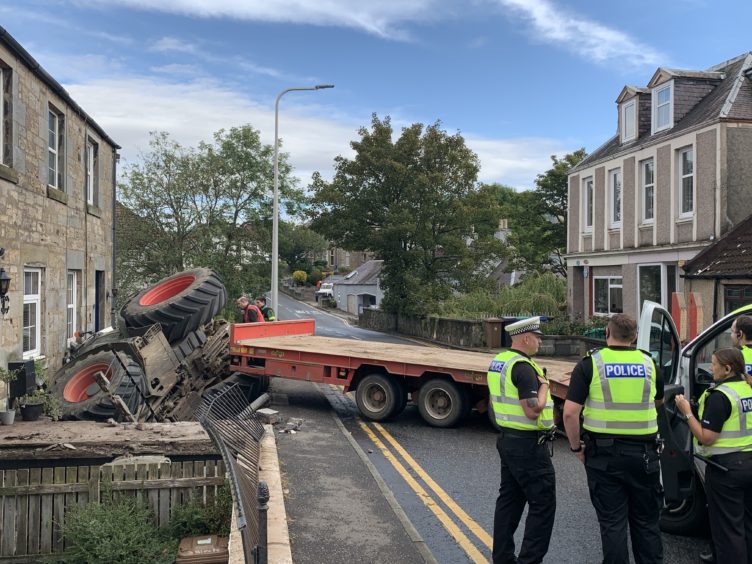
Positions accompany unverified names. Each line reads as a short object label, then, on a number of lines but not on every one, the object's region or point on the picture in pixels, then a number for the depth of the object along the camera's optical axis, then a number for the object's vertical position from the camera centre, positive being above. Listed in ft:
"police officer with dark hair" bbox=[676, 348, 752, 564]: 14.55 -3.43
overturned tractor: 30.73 -3.66
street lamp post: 66.54 +6.24
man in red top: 44.57 -1.53
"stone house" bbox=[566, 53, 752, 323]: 54.08 +10.17
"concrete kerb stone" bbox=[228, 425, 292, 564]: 14.91 -5.98
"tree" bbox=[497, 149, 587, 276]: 122.11 +14.08
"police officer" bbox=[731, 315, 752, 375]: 15.99 -1.03
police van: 17.30 -3.29
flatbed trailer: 31.68 -4.02
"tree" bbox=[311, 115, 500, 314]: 100.78 +12.93
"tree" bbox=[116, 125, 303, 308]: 95.09 +11.96
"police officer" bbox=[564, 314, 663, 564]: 14.12 -3.18
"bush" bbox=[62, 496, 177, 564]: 17.78 -6.80
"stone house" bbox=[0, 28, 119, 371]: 32.53 +4.74
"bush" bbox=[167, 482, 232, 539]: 19.19 -6.71
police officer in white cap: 15.11 -3.67
